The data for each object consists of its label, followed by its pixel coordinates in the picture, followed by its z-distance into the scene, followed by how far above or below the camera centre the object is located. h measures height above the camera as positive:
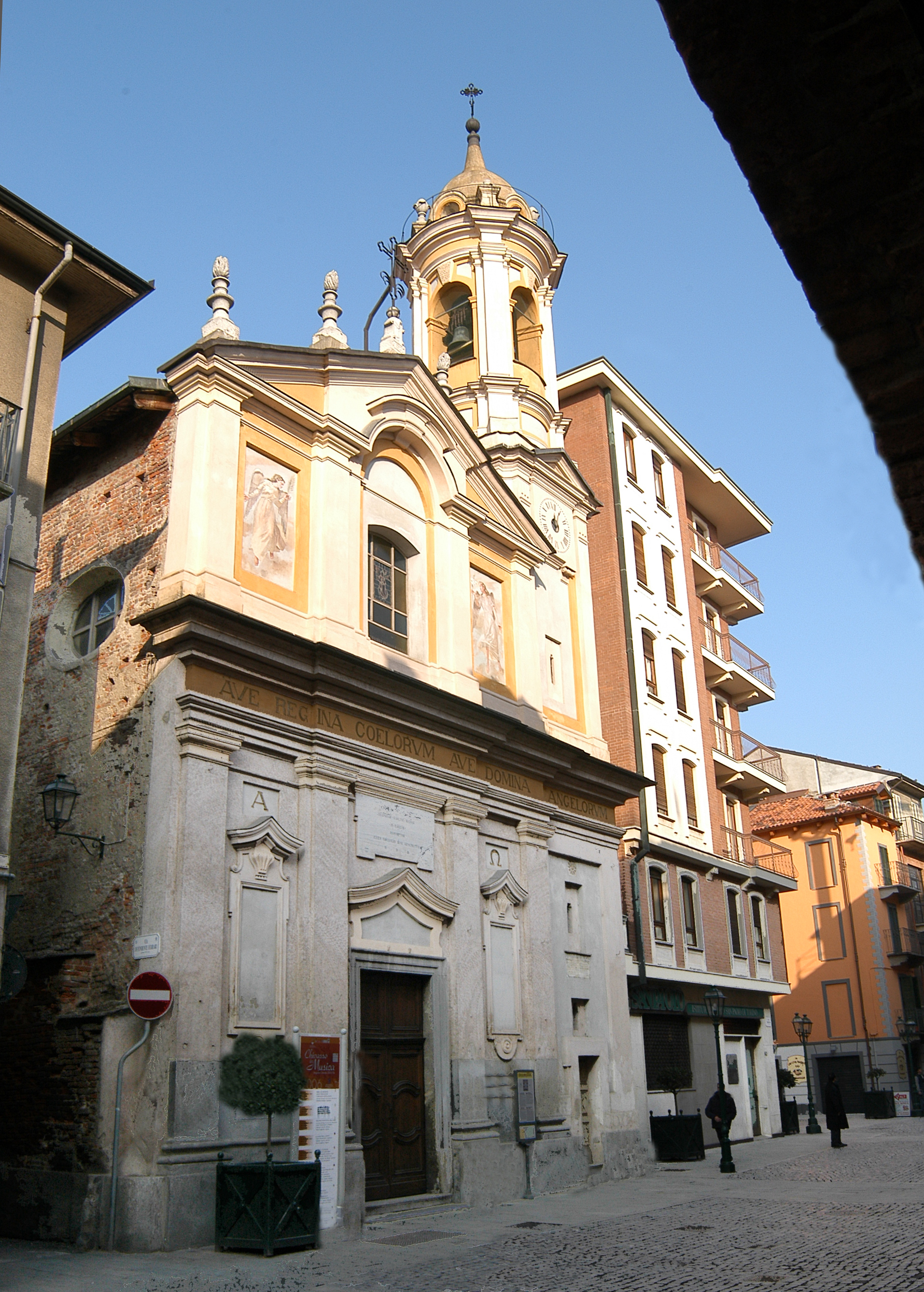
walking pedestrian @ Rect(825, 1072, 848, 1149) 25.06 -1.35
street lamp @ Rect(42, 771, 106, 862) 14.16 +3.25
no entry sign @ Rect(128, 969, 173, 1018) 12.70 +0.80
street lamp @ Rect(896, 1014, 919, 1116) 40.16 +0.50
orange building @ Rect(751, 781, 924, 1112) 43.62 +4.35
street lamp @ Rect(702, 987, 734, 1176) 20.77 +0.62
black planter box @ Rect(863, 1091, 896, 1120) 38.47 -1.80
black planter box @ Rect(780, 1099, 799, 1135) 30.81 -1.63
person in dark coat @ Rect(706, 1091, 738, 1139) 21.47 -1.00
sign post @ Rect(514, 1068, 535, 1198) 17.81 -0.77
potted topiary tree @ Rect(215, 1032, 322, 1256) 12.23 -1.24
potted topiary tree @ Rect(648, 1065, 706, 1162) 23.38 -1.61
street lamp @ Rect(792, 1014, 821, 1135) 30.48 +0.54
